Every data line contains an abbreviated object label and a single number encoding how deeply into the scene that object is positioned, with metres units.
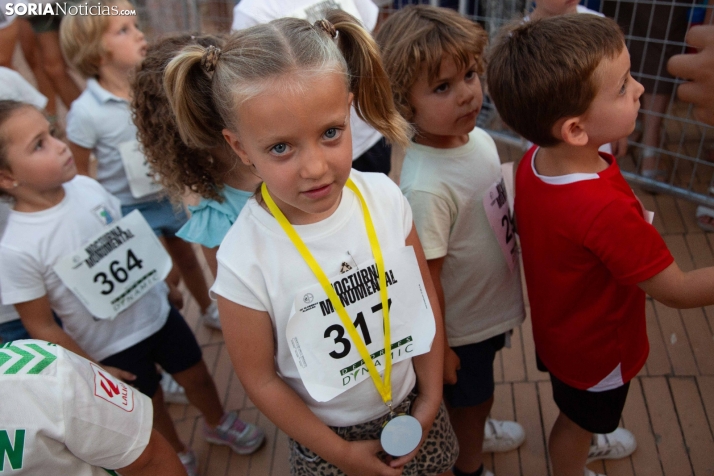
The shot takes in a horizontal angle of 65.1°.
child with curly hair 1.61
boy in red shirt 1.30
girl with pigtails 1.11
